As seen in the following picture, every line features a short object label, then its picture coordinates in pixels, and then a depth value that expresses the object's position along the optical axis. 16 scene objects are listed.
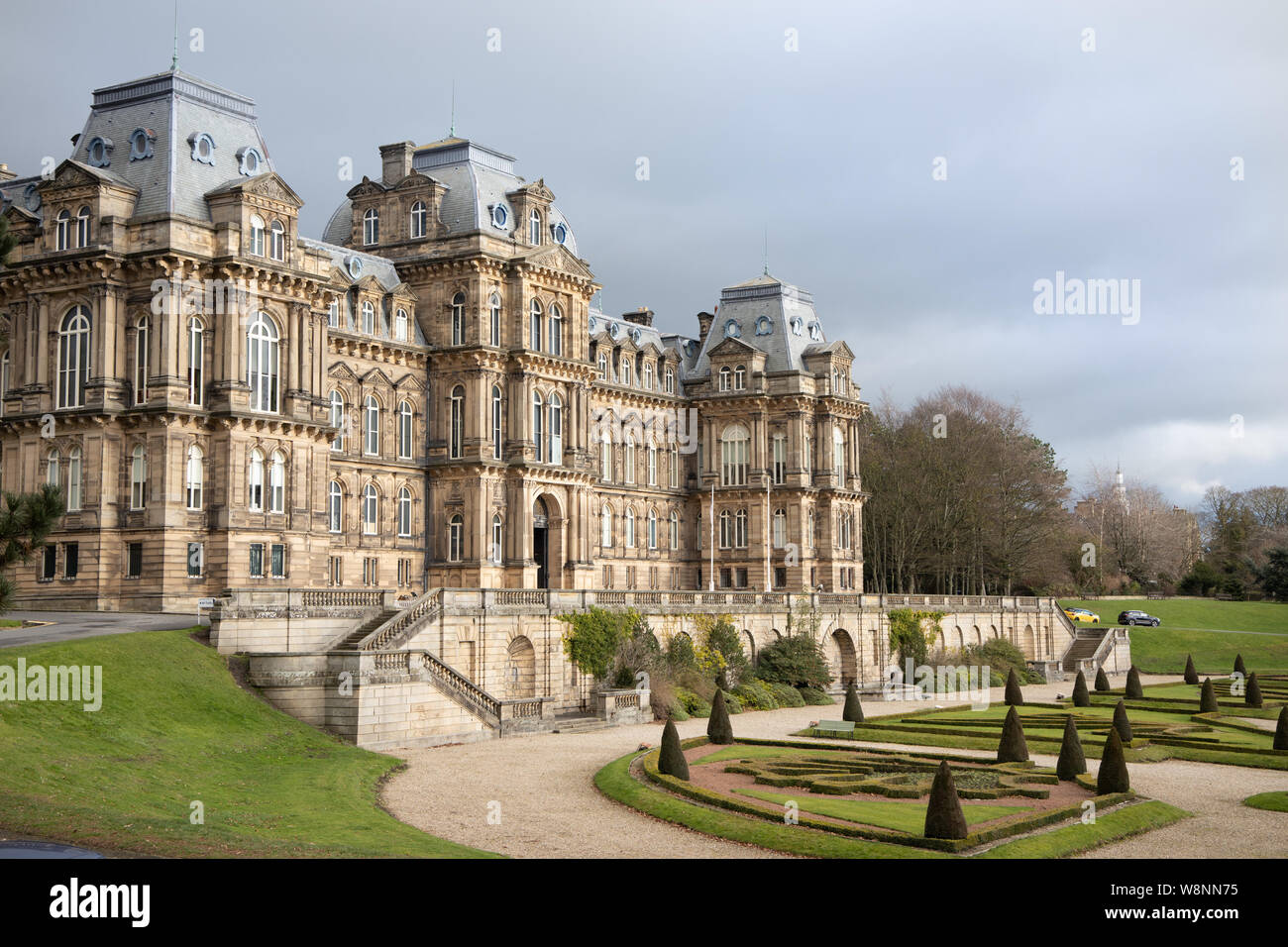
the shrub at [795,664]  66.50
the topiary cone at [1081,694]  61.41
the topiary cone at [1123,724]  45.34
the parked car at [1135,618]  100.44
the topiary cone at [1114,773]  34.19
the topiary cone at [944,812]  27.75
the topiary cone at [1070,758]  37.81
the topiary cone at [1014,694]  61.31
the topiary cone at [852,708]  53.56
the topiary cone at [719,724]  45.84
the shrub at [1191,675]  73.44
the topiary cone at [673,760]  36.19
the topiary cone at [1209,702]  55.52
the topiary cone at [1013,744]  41.41
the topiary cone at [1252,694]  59.12
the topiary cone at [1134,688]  63.03
